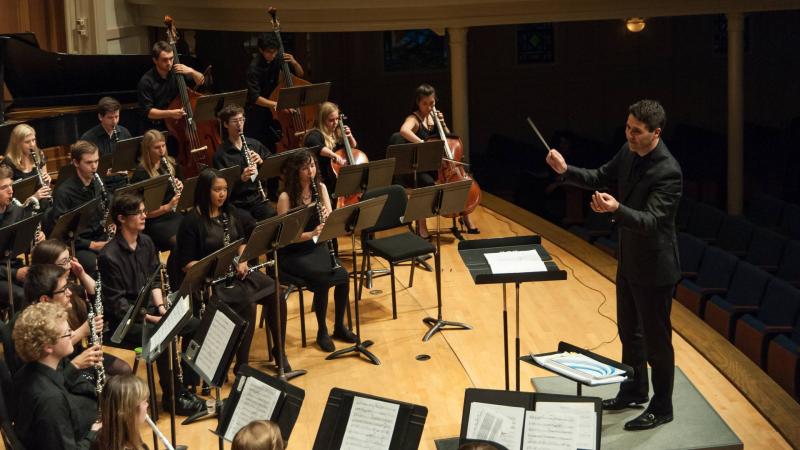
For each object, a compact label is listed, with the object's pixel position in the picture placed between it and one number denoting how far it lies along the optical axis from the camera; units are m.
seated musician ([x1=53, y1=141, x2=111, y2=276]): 6.93
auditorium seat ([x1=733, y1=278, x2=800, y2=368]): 7.38
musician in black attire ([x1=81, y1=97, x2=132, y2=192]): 8.01
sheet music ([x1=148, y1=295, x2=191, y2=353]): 4.72
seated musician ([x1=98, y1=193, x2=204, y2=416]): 5.88
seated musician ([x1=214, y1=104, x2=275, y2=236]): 7.71
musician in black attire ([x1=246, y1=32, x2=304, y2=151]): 9.05
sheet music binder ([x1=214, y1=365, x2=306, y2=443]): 4.14
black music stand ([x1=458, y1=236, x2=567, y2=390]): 4.89
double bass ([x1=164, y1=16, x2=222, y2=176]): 8.48
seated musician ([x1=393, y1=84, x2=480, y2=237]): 8.54
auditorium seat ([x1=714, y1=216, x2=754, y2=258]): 9.57
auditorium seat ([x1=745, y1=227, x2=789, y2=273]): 9.02
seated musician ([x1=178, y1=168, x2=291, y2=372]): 6.20
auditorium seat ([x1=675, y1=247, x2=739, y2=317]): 8.32
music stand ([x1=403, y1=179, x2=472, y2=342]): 6.62
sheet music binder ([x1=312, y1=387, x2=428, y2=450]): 4.09
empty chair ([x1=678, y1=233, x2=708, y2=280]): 8.97
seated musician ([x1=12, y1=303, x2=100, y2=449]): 4.28
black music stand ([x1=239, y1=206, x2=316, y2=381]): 5.73
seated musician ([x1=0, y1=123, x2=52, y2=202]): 7.32
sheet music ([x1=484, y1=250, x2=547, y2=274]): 5.01
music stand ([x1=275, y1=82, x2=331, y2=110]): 8.41
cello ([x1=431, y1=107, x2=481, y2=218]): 8.34
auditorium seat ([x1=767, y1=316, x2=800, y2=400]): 7.02
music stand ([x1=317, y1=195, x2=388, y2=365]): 6.15
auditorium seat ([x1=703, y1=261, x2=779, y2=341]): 7.84
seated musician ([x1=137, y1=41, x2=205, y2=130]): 8.62
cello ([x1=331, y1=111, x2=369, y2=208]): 7.97
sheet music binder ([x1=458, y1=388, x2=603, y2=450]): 4.25
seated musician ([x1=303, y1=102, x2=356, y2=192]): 8.02
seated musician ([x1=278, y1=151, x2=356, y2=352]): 6.73
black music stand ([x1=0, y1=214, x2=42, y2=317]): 5.80
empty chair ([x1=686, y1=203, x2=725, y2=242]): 10.24
